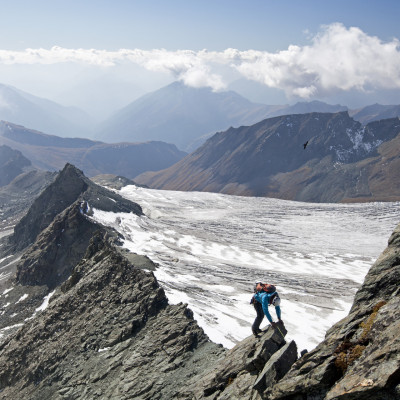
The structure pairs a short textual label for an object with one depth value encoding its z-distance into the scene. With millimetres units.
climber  20078
